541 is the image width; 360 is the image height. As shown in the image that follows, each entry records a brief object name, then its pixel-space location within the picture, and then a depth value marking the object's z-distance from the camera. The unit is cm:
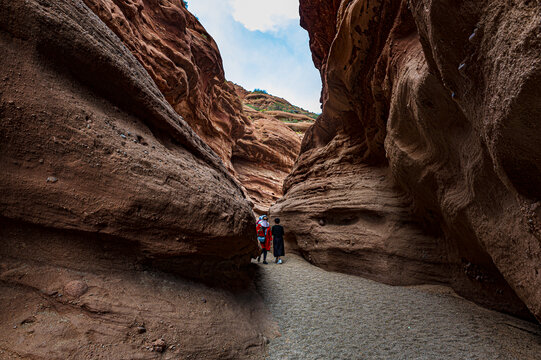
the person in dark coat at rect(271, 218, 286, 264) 759
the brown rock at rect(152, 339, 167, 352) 198
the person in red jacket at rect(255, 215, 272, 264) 716
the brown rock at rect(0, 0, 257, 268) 206
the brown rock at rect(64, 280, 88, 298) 195
